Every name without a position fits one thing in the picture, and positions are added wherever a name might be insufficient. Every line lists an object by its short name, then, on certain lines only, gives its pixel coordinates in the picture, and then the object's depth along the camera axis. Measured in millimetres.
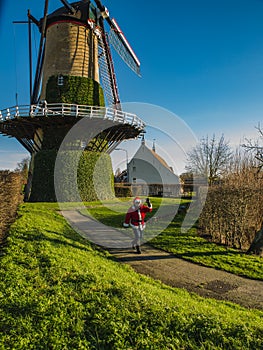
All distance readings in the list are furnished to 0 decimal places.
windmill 18891
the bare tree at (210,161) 26500
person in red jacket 7568
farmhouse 39500
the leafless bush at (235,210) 8742
